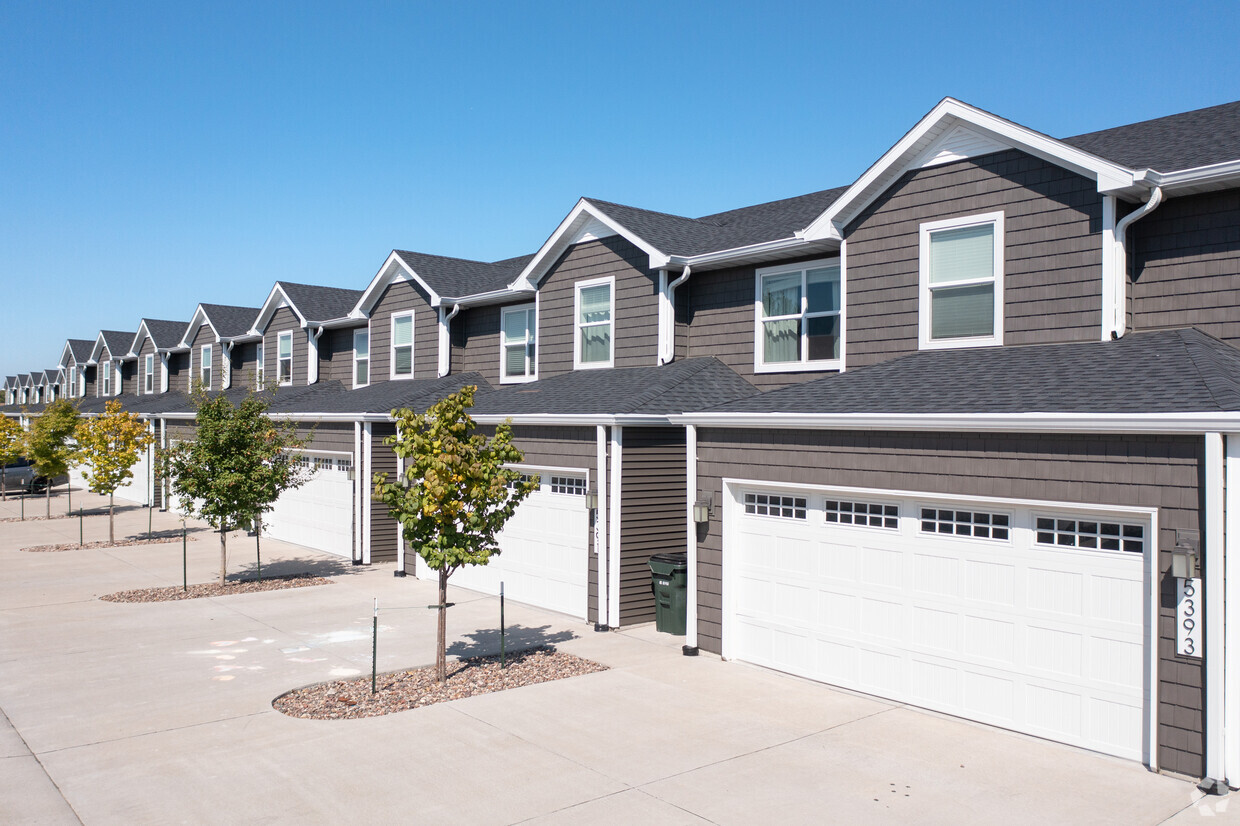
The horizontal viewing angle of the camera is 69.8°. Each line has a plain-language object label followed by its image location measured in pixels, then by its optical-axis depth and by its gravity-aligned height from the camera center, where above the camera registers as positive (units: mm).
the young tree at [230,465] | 17484 -1172
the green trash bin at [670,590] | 13867 -2881
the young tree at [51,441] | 29516 -1152
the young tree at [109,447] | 24312 -1131
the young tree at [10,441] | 31062 -1234
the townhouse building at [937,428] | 8414 -257
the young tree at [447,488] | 10742 -1003
